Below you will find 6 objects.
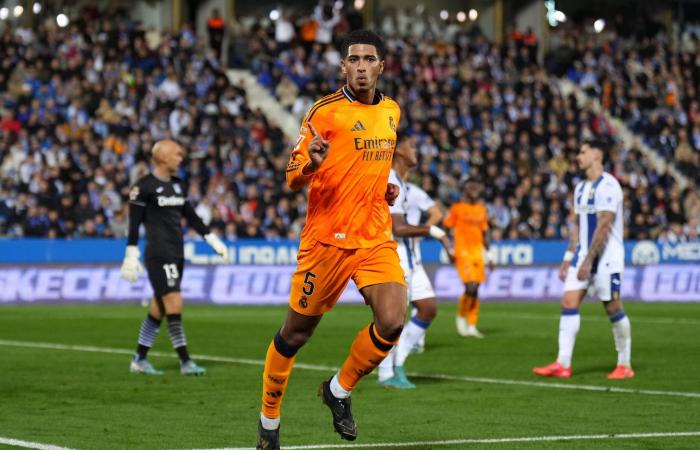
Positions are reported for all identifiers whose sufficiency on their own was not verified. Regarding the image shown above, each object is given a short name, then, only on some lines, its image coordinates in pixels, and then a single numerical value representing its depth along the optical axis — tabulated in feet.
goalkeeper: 44.45
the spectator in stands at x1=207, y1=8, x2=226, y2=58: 123.85
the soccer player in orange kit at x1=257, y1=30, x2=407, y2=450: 26.08
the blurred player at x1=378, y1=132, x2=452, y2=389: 40.68
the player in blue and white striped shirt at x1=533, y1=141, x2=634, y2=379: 42.80
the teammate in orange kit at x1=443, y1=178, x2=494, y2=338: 67.15
